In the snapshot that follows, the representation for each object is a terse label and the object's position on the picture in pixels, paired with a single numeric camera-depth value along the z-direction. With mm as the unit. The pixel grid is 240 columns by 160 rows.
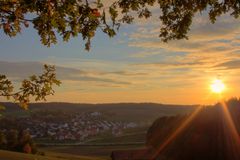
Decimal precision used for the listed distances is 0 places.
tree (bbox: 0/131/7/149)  75688
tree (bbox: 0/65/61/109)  15945
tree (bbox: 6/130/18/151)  77769
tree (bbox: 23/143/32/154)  74188
